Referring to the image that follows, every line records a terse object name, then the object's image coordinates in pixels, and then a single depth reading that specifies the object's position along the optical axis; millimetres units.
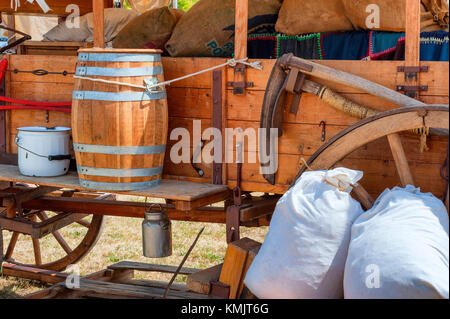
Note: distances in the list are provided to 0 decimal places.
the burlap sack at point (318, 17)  3877
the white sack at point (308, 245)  2604
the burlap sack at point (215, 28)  4164
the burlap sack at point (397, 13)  3645
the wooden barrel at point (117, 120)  3350
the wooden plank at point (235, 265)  3150
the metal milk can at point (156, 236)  3646
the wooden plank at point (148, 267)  4484
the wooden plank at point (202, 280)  3262
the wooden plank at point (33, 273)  4500
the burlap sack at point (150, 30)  4500
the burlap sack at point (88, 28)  5840
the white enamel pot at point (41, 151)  3744
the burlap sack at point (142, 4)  7934
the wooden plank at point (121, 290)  3766
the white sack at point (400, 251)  2221
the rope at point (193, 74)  3359
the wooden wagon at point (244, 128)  3023
